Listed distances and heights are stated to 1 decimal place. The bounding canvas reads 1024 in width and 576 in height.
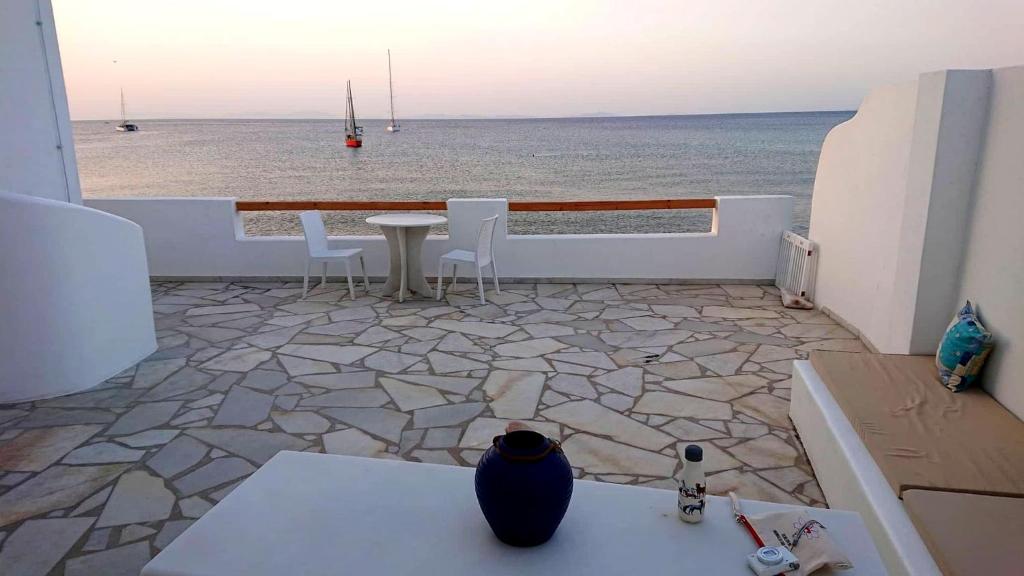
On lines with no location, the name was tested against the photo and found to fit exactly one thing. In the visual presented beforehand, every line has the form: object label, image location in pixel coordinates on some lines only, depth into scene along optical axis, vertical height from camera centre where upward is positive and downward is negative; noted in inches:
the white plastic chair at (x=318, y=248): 226.8 -40.4
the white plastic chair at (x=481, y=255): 225.0 -42.6
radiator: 223.3 -47.7
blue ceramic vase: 59.5 -32.1
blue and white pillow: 112.8 -38.7
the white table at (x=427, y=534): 60.5 -39.8
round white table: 226.4 -41.4
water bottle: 65.9 -35.9
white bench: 75.0 -47.8
